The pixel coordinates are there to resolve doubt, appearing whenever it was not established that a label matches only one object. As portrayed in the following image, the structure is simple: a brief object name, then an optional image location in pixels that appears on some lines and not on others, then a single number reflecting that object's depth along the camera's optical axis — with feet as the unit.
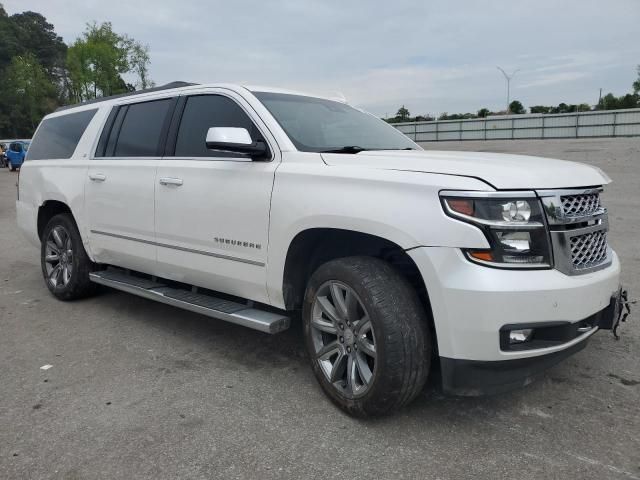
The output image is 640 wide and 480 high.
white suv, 8.37
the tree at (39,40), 309.42
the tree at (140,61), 205.36
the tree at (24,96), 241.76
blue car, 100.32
